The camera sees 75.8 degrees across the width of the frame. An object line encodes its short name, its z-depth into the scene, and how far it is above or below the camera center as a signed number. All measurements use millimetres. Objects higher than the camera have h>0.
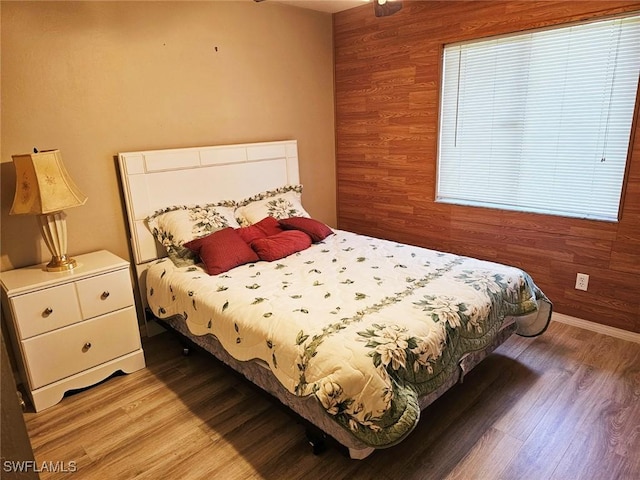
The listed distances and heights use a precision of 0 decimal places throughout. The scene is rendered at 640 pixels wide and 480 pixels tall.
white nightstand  2223 -1001
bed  1698 -851
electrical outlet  2902 -1087
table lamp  2238 -262
